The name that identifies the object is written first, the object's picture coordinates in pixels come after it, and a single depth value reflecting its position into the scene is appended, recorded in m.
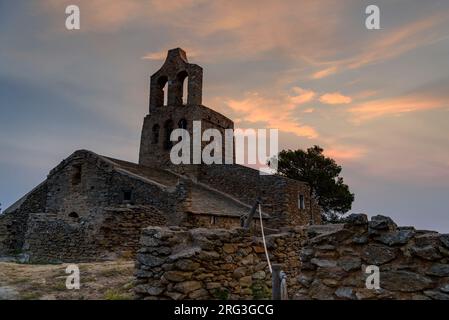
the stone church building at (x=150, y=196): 14.86
